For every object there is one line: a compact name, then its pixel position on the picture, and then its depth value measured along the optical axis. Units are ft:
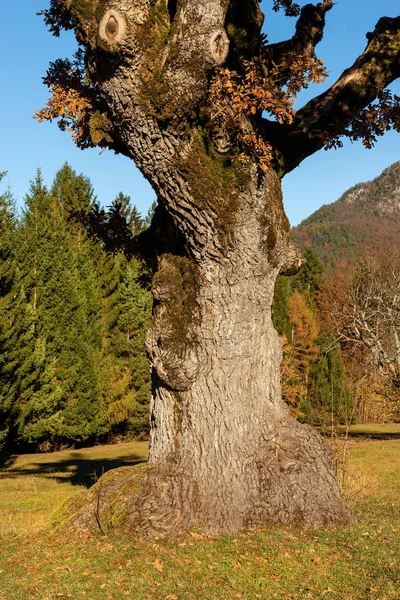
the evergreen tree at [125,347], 103.55
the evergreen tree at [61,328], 85.15
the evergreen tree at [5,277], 68.13
